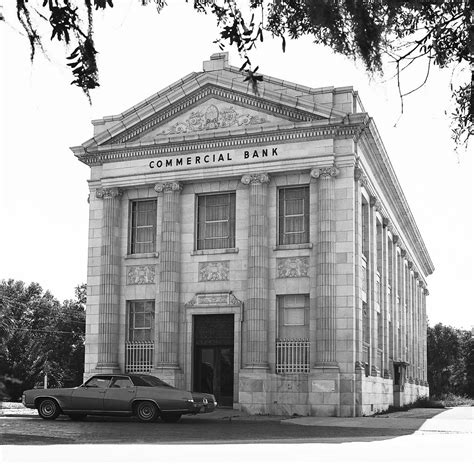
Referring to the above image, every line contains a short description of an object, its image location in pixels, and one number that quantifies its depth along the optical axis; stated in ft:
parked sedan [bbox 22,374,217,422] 76.33
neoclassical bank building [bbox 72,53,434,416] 98.43
